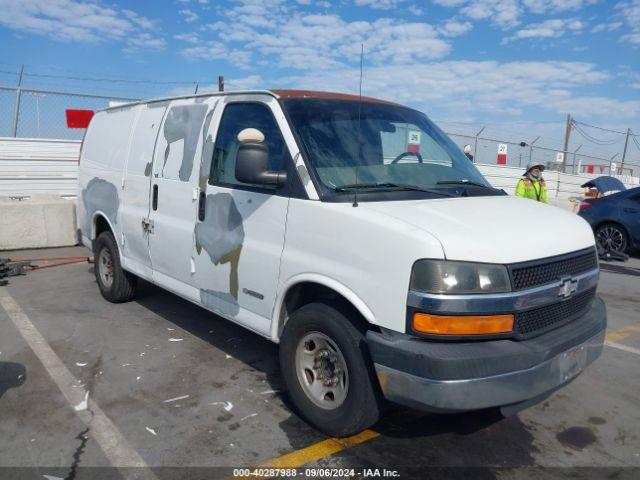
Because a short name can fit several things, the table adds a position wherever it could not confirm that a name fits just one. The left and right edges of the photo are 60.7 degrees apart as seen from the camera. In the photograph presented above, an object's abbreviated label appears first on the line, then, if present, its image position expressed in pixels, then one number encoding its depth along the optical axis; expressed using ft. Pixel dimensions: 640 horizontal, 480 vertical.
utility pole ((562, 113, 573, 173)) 95.86
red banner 39.75
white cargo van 9.15
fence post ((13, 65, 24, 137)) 38.32
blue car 36.40
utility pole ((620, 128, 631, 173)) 96.83
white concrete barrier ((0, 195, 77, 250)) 30.27
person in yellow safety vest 27.89
